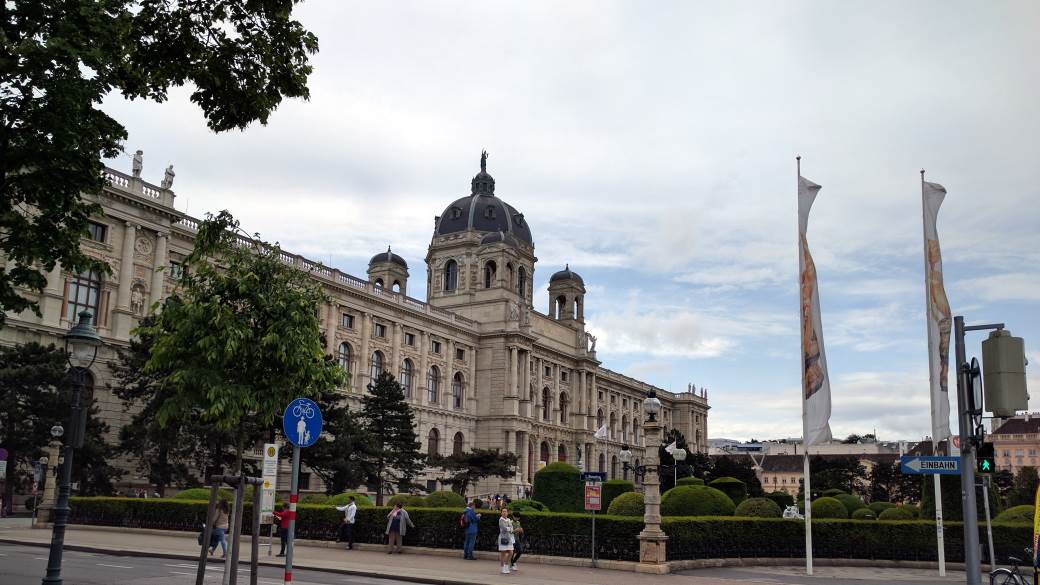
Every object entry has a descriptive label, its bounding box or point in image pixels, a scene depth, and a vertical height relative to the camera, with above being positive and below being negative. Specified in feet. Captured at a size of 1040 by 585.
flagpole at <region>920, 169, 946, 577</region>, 79.99 -1.98
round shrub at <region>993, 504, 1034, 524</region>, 92.02 -3.53
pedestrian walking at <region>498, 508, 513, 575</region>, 71.77 -6.34
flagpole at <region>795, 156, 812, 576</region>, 79.20 -2.63
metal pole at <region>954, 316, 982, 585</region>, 30.30 -0.23
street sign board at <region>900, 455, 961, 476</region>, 41.24 +0.70
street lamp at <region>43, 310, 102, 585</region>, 43.62 +2.24
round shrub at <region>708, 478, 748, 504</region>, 155.18 -2.62
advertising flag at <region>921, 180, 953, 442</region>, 75.72 +15.44
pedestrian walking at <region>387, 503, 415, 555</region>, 87.56 -6.47
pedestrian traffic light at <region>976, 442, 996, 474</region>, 32.12 +0.82
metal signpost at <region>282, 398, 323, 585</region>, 40.52 +1.56
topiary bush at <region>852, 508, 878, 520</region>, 133.33 -5.67
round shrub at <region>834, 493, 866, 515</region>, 156.15 -4.74
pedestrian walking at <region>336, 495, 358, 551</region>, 90.36 -6.23
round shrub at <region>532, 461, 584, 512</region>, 138.82 -3.61
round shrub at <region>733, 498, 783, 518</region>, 102.94 -4.07
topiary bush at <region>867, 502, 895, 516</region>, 154.18 -5.26
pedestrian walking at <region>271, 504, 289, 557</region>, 80.33 -6.10
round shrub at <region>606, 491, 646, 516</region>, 94.17 -3.86
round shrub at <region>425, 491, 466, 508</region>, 115.55 -4.87
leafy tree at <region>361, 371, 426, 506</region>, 176.96 +6.78
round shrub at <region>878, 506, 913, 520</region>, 113.80 -4.76
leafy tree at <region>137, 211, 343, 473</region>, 47.67 +6.53
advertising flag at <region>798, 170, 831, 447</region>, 81.82 +11.61
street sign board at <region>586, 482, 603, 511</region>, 79.10 -2.49
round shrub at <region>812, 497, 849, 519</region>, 113.70 -4.28
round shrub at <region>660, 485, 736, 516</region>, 98.94 -3.56
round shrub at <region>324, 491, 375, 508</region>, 114.29 -5.18
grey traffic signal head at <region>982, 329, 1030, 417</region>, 28.78 +3.59
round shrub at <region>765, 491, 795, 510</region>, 166.71 -4.70
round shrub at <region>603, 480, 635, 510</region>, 124.77 -2.63
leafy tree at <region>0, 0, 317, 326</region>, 38.27 +17.59
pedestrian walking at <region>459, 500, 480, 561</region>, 82.94 -5.96
